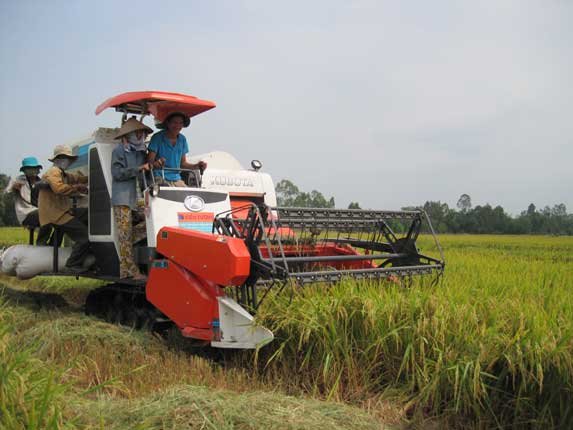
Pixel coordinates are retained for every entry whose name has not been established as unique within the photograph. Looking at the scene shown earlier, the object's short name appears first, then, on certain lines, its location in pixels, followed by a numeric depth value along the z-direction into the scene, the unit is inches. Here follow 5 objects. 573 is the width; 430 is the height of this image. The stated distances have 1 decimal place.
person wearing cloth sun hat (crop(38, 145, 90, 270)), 247.8
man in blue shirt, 229.1
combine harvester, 168.2
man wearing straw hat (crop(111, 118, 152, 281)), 215.5
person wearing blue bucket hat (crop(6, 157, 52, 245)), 285.6
